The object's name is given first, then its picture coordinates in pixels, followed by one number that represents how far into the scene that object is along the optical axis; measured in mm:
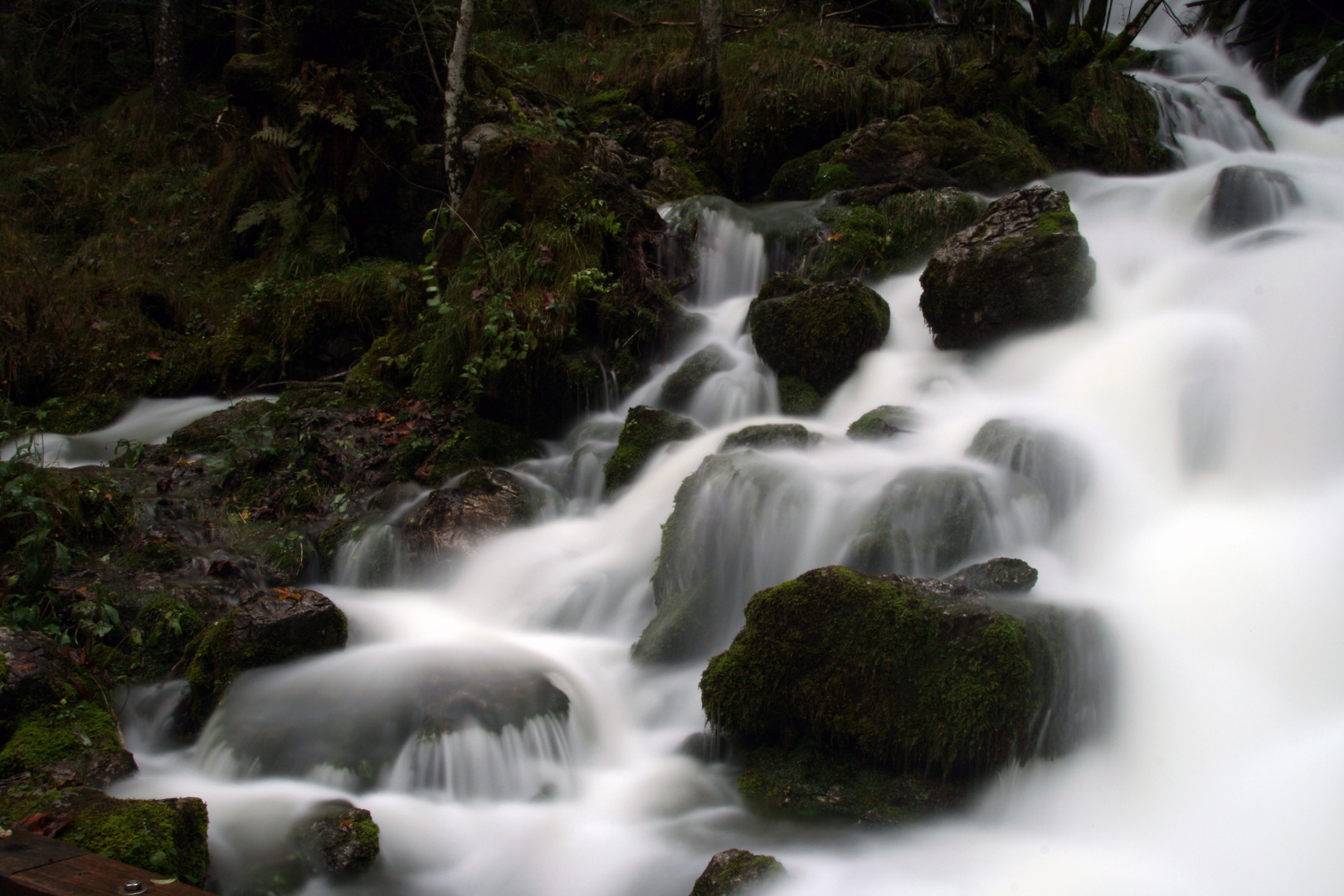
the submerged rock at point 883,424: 5980
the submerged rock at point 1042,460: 5016
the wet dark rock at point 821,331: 7090
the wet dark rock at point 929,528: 4652
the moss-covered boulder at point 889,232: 8523
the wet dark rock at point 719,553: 4824
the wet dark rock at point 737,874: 3023
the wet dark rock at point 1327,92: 11461
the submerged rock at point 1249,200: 7734
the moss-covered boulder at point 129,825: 2846
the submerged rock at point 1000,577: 4191
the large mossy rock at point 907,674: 3596
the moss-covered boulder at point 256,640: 4316
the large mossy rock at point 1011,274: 6812
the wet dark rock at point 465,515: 5957
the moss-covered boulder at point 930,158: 9594
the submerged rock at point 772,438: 5898
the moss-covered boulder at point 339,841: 3365
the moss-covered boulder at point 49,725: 3385
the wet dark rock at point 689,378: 7332
